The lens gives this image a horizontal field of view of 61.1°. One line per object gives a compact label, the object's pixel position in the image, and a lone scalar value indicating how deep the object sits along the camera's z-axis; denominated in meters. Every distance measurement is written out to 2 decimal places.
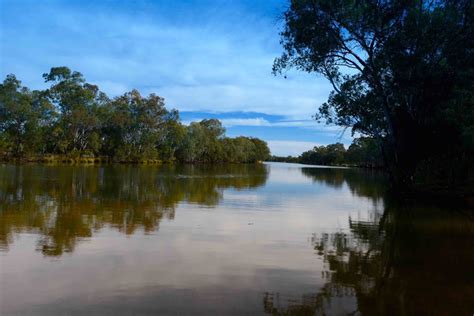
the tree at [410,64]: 21.81
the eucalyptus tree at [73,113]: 76.12
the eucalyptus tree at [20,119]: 68.06
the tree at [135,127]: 90.44
